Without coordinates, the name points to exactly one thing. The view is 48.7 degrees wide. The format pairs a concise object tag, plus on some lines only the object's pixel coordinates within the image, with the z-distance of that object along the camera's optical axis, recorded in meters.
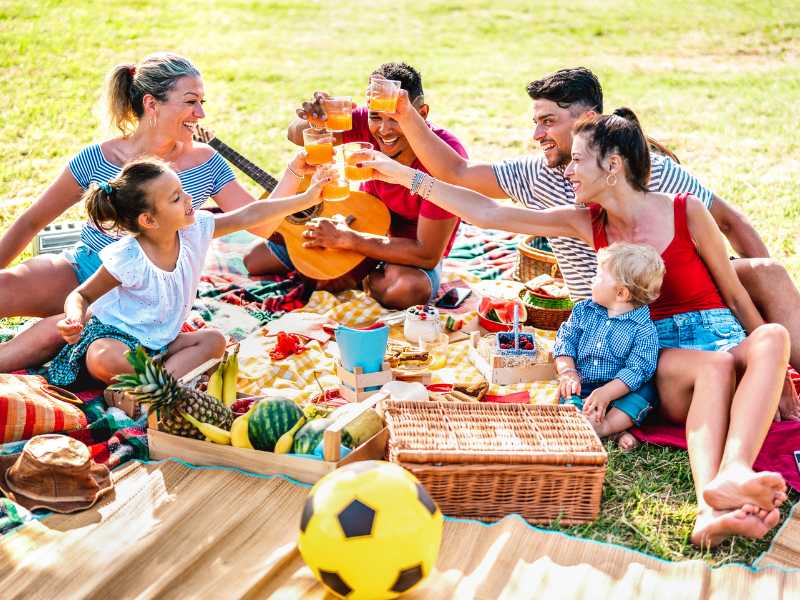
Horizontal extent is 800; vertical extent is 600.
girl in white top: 3.96
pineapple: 3.34
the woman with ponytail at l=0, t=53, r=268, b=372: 4.50
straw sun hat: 3.25
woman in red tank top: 3.43
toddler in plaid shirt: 3.80
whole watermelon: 3.46
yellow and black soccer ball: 2.53
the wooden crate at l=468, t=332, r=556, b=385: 4.34
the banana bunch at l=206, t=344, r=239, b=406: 3.90
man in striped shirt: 4.16
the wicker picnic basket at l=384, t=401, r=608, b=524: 3.20
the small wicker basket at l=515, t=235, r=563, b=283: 5.39
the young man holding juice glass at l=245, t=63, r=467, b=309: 5.03
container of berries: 4.36
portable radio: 5.21
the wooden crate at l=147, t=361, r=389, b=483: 3.29
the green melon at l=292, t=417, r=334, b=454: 3.41
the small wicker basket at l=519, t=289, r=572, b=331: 4.99
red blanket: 3.56
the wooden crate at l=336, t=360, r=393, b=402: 4.12
